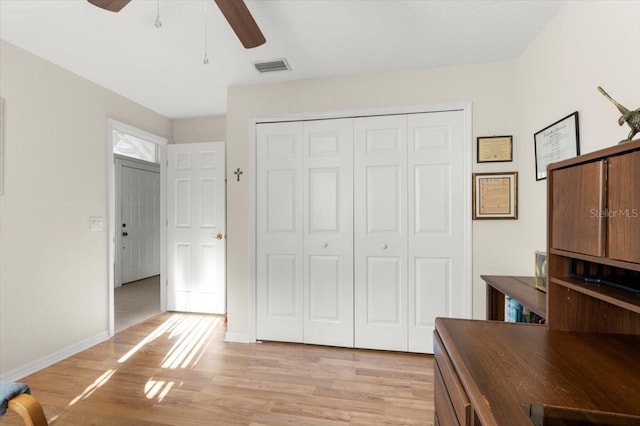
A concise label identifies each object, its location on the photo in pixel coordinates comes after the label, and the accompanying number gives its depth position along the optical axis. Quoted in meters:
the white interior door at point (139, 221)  5.07
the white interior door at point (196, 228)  3.70
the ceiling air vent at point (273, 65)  2.51
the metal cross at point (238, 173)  2.94
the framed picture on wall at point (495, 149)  2.47
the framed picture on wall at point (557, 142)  1.71
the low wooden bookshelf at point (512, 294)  1.48
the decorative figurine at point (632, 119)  1.10
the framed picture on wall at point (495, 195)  2.46
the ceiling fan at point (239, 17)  1.43
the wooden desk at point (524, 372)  0.72
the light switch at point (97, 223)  2.88
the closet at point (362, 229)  2.60
